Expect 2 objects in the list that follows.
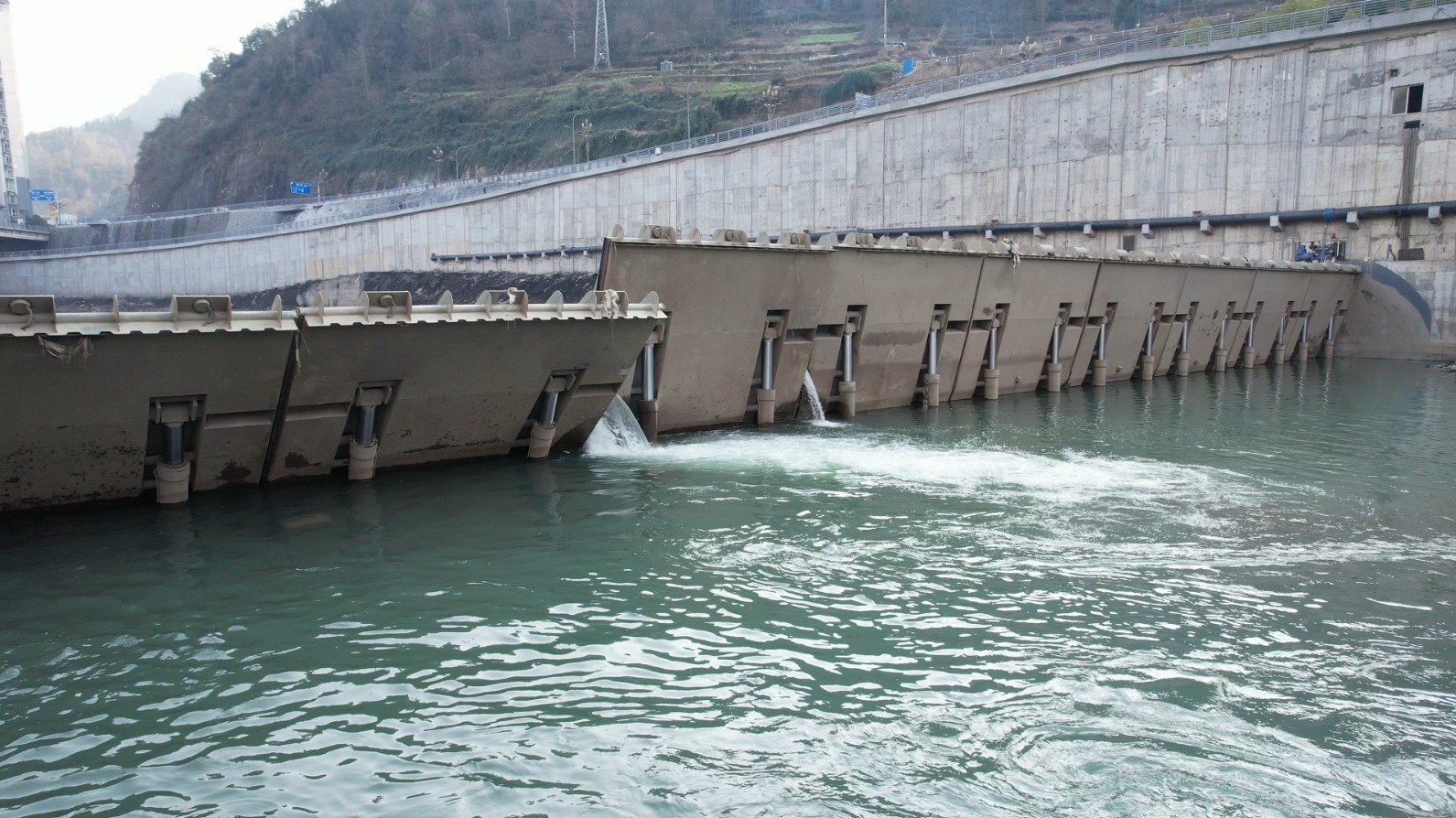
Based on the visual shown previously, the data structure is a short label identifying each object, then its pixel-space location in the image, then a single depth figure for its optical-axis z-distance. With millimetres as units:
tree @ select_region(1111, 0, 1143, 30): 113375
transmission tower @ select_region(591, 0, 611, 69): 127812
